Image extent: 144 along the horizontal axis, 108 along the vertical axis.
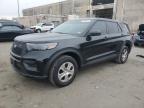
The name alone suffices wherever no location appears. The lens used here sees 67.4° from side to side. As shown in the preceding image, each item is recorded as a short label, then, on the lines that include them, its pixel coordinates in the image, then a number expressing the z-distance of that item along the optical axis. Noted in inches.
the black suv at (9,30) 276.6
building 730.1
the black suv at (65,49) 93.1
